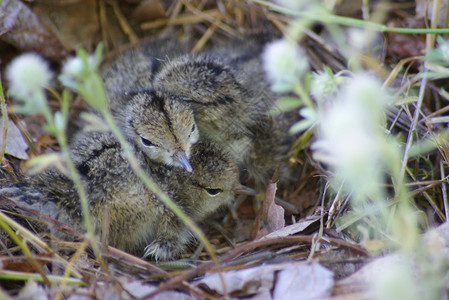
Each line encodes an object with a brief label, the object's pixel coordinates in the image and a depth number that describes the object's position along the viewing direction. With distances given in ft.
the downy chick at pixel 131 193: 5.96
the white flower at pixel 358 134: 5.46
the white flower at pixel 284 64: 5.78
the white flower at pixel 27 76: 5.79
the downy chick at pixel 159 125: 6.01
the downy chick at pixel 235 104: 6.07
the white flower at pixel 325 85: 5.87
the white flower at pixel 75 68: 5.78
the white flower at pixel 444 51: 5.86
